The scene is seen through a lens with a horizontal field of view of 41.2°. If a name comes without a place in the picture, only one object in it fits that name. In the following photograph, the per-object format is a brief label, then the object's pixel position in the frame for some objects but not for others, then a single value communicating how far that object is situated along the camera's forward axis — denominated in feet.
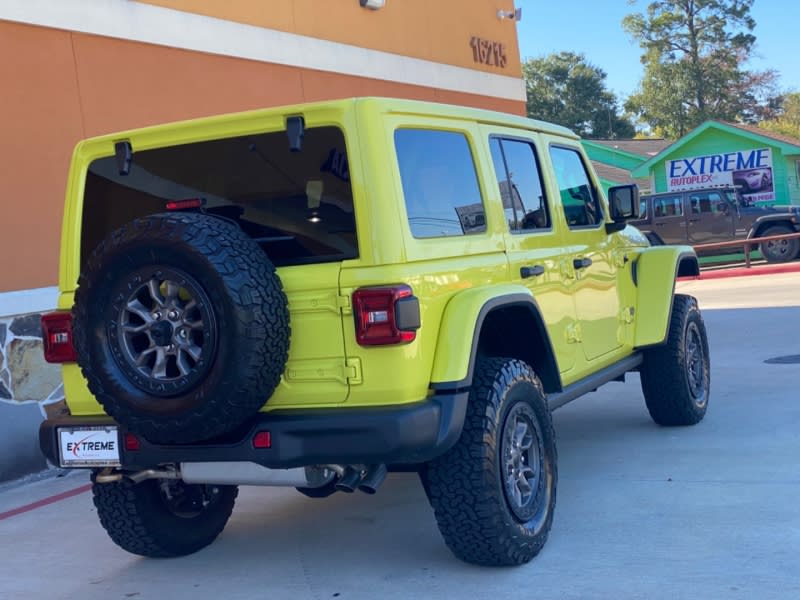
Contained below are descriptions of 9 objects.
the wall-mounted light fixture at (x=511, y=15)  49.62
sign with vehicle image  103.14
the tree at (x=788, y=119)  200.85
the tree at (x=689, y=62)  178.70
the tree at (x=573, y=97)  209.97
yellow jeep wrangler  13.15
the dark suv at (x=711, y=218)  70.85
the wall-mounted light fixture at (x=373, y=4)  39.47
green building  102.22
